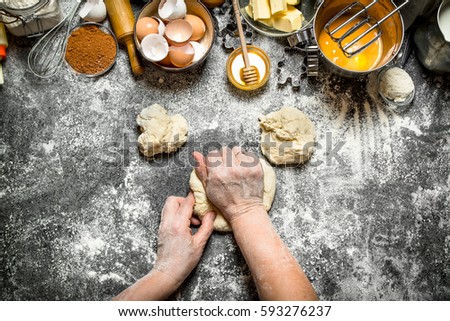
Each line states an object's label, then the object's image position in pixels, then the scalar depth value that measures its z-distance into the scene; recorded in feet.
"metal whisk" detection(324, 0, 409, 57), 5.26
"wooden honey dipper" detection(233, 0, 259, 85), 5.62
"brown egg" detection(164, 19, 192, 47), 5.56
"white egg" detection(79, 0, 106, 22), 5.73
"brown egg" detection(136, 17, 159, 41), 5.58
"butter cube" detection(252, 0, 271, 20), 5.71
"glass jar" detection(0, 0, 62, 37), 5.40
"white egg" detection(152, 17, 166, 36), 5.66
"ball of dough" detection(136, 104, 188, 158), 5.61
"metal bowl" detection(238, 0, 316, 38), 5.88
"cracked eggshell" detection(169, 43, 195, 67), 5.52
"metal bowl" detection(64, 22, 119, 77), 5.88
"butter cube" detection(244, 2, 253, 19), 5.86
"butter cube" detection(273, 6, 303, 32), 5.71
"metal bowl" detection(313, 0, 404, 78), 5.41
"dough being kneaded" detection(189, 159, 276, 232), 5.61
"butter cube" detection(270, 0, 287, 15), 5.62
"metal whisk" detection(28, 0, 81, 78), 5.95
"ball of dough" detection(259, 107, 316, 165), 5.64
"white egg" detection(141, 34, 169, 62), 5.54
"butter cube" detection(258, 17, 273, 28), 5.82
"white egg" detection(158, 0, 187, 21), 5.60
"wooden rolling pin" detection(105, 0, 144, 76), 5.74
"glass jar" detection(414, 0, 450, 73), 5.29
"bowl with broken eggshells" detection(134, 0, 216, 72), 5.66
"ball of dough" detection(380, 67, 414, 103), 5.70
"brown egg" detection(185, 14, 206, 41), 5.72
